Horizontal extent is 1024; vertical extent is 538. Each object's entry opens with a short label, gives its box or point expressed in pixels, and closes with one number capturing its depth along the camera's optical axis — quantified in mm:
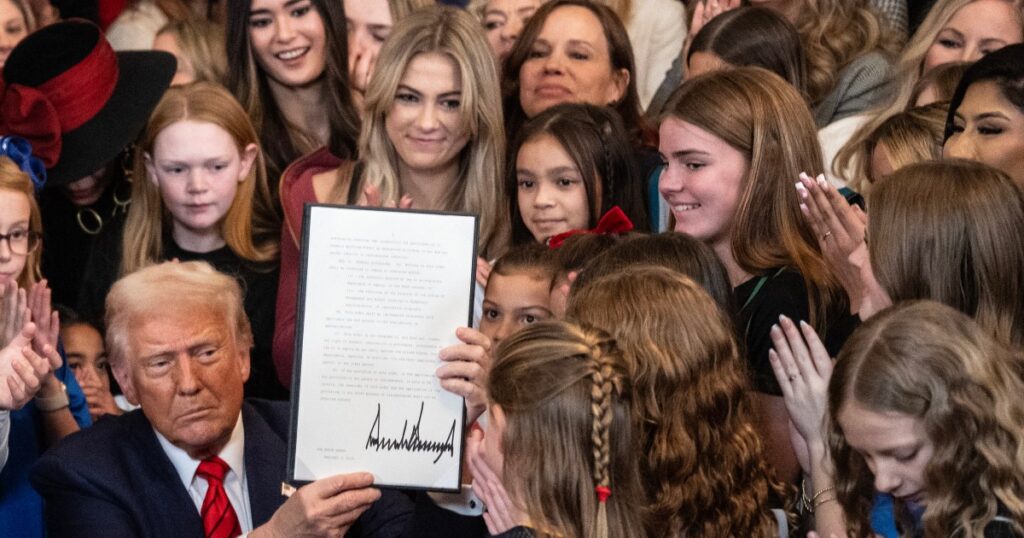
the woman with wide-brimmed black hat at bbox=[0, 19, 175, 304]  5031
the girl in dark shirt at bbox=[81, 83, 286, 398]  4957
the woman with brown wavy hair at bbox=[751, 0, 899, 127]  5309
